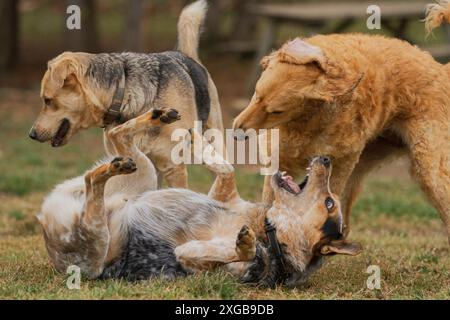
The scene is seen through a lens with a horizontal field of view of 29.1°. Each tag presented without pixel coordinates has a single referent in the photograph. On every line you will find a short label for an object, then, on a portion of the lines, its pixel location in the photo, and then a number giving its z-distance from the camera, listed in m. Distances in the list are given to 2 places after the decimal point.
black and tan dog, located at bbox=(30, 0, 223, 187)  6.81
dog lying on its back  5.71
